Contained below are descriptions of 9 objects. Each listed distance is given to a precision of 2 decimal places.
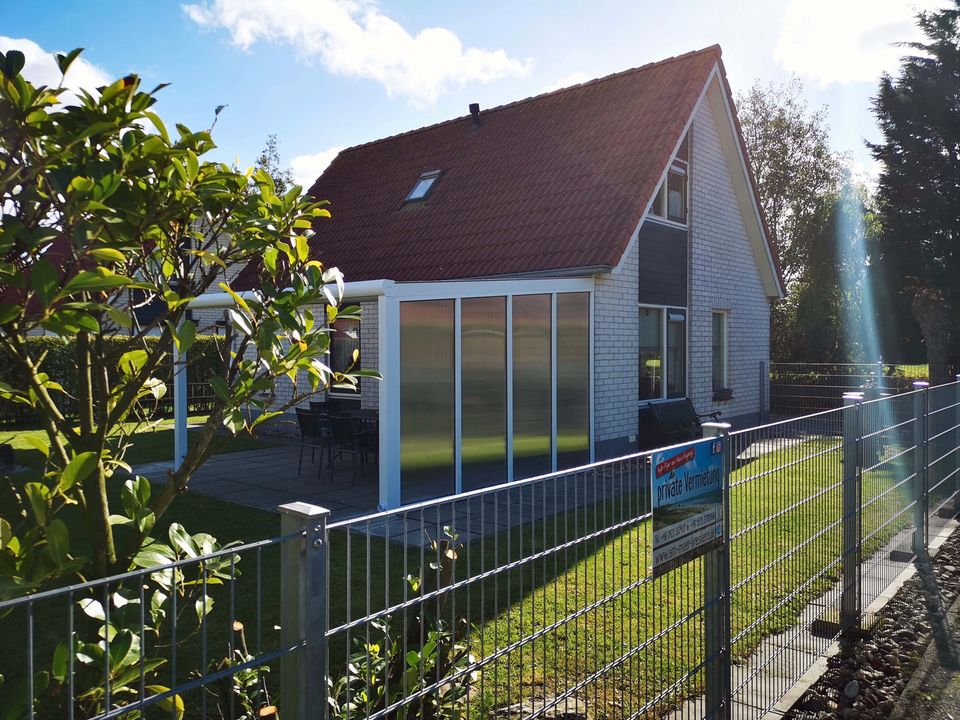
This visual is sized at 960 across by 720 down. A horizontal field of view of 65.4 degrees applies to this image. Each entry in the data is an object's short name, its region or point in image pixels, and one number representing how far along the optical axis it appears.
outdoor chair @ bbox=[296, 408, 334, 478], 11.01
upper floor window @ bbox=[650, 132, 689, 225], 13.55
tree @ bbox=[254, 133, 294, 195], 46.38
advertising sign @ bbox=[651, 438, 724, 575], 3.11
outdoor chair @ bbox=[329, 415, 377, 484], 10.46
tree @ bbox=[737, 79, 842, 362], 29.74
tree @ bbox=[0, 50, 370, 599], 1.83
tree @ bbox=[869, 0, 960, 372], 23.19
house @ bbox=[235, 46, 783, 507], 9.23
